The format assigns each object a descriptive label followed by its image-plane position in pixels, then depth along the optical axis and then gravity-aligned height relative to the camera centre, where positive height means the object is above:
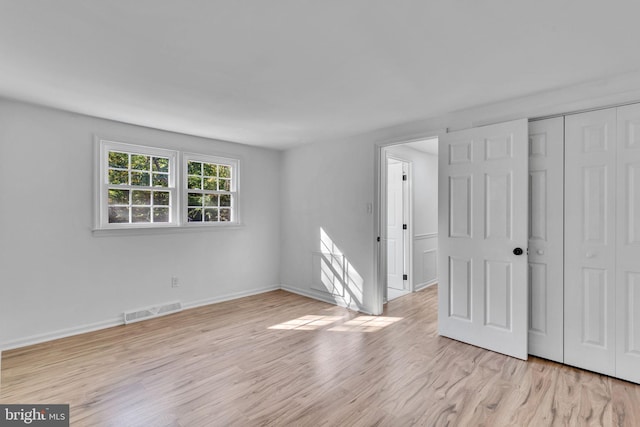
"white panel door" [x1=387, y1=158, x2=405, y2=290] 5.26 -0.27
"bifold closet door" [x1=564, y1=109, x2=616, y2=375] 2.49 -0.24
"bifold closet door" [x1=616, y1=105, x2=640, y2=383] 2.38 -0.28
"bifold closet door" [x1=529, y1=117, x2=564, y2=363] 2.73 -0.24
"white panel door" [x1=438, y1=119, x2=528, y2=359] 2.82 -0.24
